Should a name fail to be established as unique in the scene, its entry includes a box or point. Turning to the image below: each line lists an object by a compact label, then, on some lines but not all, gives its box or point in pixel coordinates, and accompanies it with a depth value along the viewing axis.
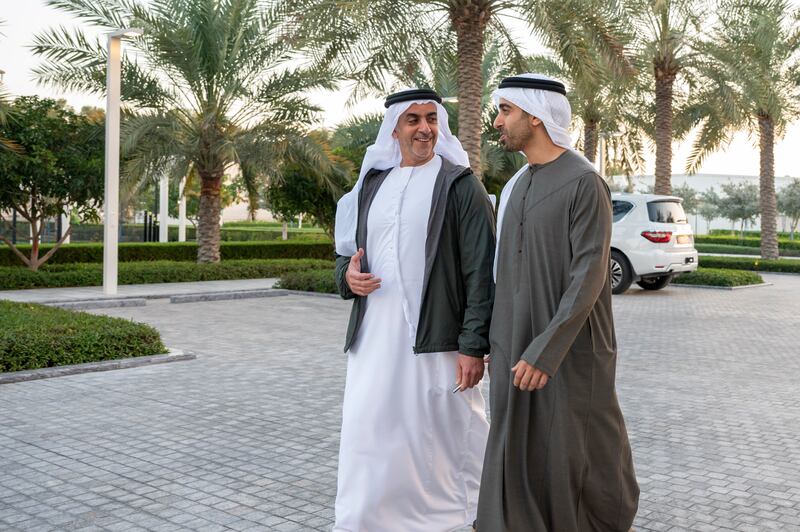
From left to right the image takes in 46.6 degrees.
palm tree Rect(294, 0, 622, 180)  15.37
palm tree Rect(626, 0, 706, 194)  21.16
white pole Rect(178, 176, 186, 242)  33.84
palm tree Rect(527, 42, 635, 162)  16.22
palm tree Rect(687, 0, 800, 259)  21.11
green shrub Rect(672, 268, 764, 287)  19.62
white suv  16.22
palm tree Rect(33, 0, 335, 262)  18.91
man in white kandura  3.59
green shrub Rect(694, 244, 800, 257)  40.78
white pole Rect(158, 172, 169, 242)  31.47
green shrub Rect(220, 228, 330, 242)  38.92
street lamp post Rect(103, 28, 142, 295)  15.16
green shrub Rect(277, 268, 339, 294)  16.39
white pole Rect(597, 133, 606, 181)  26.94
